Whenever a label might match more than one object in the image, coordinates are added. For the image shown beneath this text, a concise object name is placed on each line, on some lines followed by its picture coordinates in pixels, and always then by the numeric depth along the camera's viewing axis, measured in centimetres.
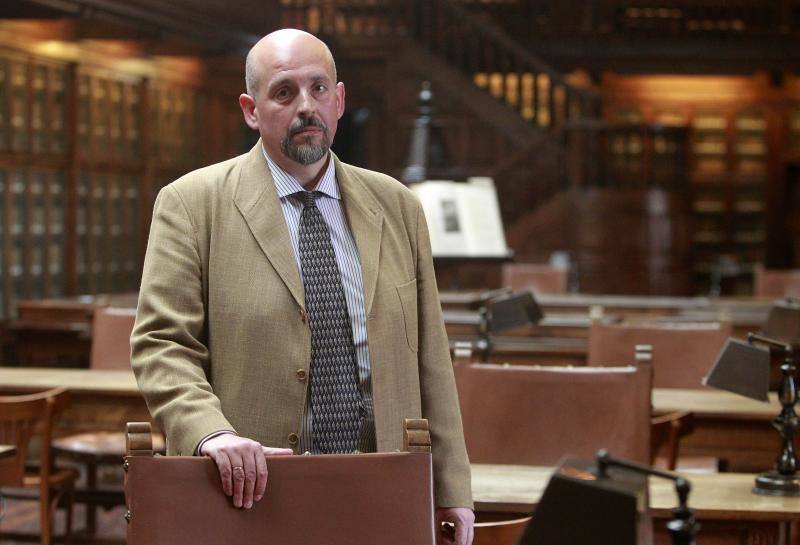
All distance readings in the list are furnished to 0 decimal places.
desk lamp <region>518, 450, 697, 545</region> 277
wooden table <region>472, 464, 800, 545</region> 628
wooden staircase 2916
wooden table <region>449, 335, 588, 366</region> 1319
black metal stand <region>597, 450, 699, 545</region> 294
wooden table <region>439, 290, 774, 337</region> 1658
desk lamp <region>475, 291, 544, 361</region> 1005
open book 1382
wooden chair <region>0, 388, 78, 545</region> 913
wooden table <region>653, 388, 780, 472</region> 919
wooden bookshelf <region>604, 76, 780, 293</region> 3391
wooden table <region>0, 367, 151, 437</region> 1023
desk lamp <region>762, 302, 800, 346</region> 1008
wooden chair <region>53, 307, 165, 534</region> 1176
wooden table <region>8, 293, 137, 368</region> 1789
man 477
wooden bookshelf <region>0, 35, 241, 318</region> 2169
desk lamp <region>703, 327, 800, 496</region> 675
